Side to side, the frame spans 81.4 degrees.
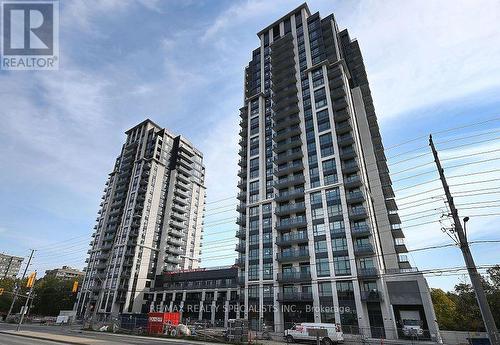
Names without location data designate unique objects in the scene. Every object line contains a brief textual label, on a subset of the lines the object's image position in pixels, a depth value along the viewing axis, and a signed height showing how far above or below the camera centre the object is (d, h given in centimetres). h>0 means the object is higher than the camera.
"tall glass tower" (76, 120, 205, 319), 8231 +2858
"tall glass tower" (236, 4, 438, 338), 4472 +2130
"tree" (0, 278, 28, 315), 9412 +414
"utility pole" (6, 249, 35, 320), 5242 +867
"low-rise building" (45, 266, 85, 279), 17600 +2436
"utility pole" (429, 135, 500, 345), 1430 +257
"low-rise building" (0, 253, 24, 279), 18269 +2891
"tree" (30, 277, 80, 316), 9138 +428
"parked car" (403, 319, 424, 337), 3653 -95
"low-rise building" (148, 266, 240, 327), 6569 +508
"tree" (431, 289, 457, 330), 5619 +231
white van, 3278 -153
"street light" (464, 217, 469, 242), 1739 +543
